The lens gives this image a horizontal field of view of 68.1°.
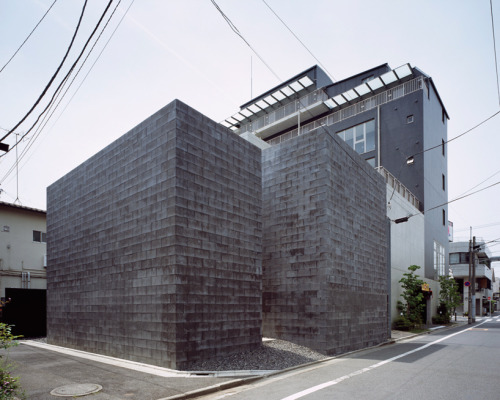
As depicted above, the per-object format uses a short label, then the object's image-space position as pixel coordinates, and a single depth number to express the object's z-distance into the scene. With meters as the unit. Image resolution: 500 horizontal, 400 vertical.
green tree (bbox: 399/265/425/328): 22.77
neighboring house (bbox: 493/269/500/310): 84.05
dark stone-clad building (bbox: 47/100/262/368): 10.04
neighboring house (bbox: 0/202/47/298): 20.33
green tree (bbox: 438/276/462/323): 30.66
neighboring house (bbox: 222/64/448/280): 29.41
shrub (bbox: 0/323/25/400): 5.35
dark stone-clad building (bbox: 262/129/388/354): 13.20
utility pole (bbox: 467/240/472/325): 32.09
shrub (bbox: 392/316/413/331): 22.05
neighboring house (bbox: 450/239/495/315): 52.38
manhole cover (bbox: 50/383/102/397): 7.18
